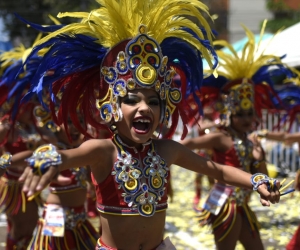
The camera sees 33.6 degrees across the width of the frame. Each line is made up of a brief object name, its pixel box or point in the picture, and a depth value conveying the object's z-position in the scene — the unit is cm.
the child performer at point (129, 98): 295
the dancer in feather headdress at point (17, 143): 459
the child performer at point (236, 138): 445
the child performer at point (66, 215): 412
